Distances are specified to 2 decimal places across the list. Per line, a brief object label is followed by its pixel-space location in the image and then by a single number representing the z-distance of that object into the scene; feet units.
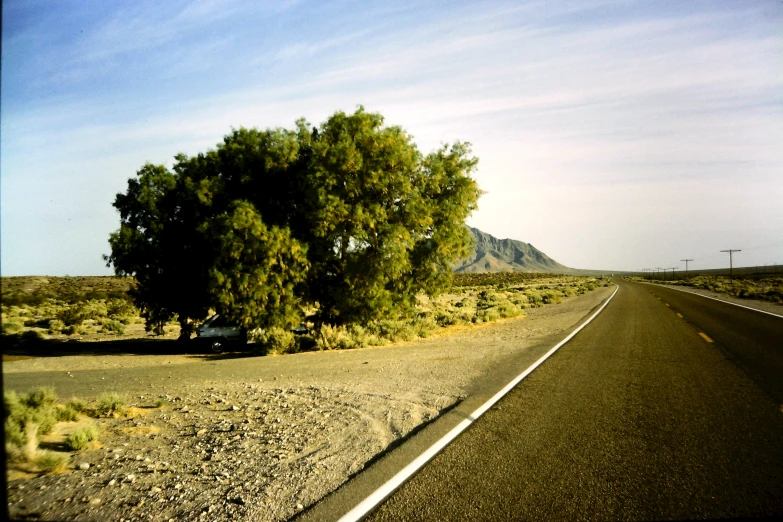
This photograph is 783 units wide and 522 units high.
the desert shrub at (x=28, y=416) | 19.85
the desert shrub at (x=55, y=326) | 95.25
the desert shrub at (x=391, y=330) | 64.31
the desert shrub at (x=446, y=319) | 82.33
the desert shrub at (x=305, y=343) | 60.13
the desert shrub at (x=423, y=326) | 67.58
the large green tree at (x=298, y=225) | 56.49
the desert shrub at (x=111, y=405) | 27.66
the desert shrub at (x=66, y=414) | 25.03
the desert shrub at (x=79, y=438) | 20.79
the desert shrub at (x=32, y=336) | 82.84
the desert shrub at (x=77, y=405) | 27.61
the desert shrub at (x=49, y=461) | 18.22
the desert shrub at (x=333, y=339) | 58.65
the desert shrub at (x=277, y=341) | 58.53
